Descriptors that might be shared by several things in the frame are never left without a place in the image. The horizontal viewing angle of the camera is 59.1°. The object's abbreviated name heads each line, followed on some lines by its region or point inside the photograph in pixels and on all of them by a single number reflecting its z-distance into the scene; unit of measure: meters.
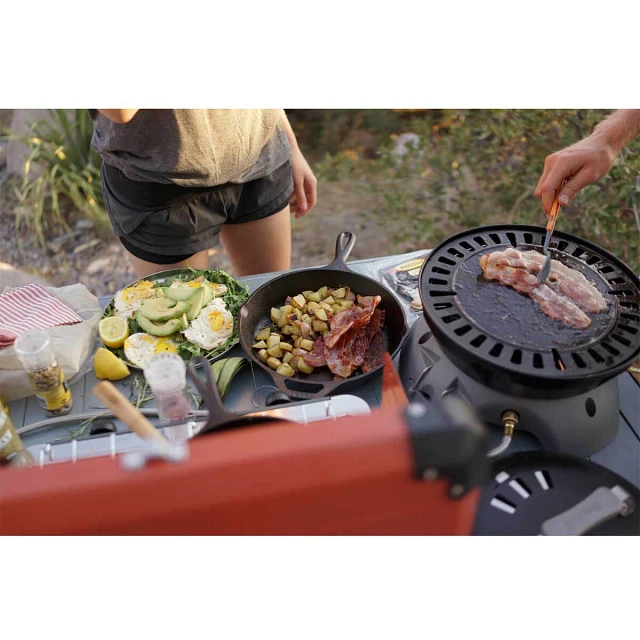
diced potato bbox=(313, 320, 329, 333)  1.71
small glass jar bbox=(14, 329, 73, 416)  1.48
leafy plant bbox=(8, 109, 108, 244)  4.01
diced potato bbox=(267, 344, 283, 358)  1.65
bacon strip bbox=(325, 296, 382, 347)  1.63
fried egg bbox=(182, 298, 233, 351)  1.73
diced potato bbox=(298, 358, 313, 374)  1.62
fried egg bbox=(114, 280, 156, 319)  1.83
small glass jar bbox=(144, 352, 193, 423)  1.36
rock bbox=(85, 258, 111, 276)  4.12
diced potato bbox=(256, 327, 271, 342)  1.72
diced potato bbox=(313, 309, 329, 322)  1.72
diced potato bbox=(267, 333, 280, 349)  1.67
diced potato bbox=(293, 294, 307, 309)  1.79
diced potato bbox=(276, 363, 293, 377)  1.59
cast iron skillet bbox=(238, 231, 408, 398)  1.53
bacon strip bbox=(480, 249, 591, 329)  1.30
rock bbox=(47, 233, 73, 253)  4.17
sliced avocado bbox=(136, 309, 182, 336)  1.74
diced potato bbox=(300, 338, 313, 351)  1.67
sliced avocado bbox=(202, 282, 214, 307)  1.83
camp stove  1.33
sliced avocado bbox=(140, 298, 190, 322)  1.77
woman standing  1.70
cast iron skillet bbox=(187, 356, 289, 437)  1.23
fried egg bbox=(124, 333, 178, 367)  1.69
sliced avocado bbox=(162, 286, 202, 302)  1.84
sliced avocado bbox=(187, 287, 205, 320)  1.79
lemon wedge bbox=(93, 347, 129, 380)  1.66
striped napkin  1.69
